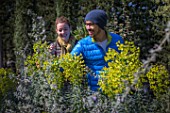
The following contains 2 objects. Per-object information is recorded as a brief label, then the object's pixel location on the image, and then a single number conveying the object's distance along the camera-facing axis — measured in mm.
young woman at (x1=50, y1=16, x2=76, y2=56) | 4473
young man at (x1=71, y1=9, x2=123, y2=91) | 4074
